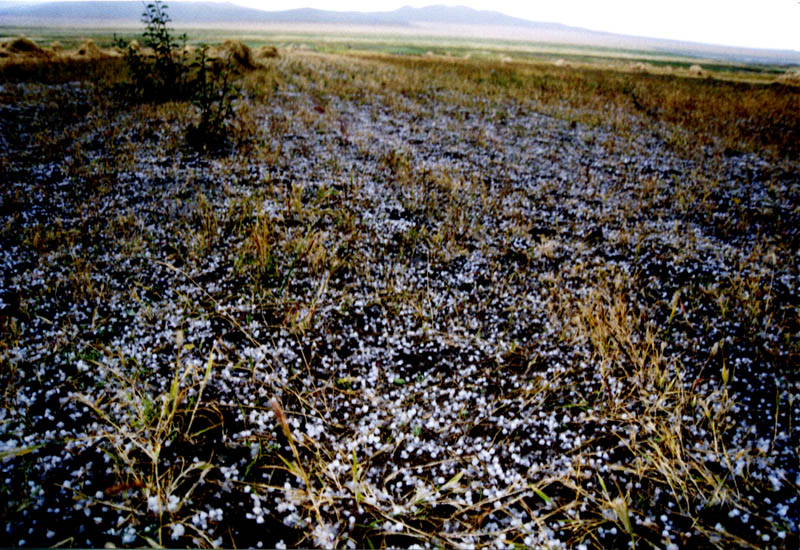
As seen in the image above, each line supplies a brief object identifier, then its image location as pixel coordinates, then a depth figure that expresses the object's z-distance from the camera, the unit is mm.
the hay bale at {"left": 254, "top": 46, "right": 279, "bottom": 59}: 18647
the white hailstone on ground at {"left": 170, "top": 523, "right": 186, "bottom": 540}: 2035
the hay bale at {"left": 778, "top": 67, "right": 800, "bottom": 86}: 15052
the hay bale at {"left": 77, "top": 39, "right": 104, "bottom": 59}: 16312
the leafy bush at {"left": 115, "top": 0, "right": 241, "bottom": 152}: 7523
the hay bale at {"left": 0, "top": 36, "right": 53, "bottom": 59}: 13133
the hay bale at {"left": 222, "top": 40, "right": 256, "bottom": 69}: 15102
